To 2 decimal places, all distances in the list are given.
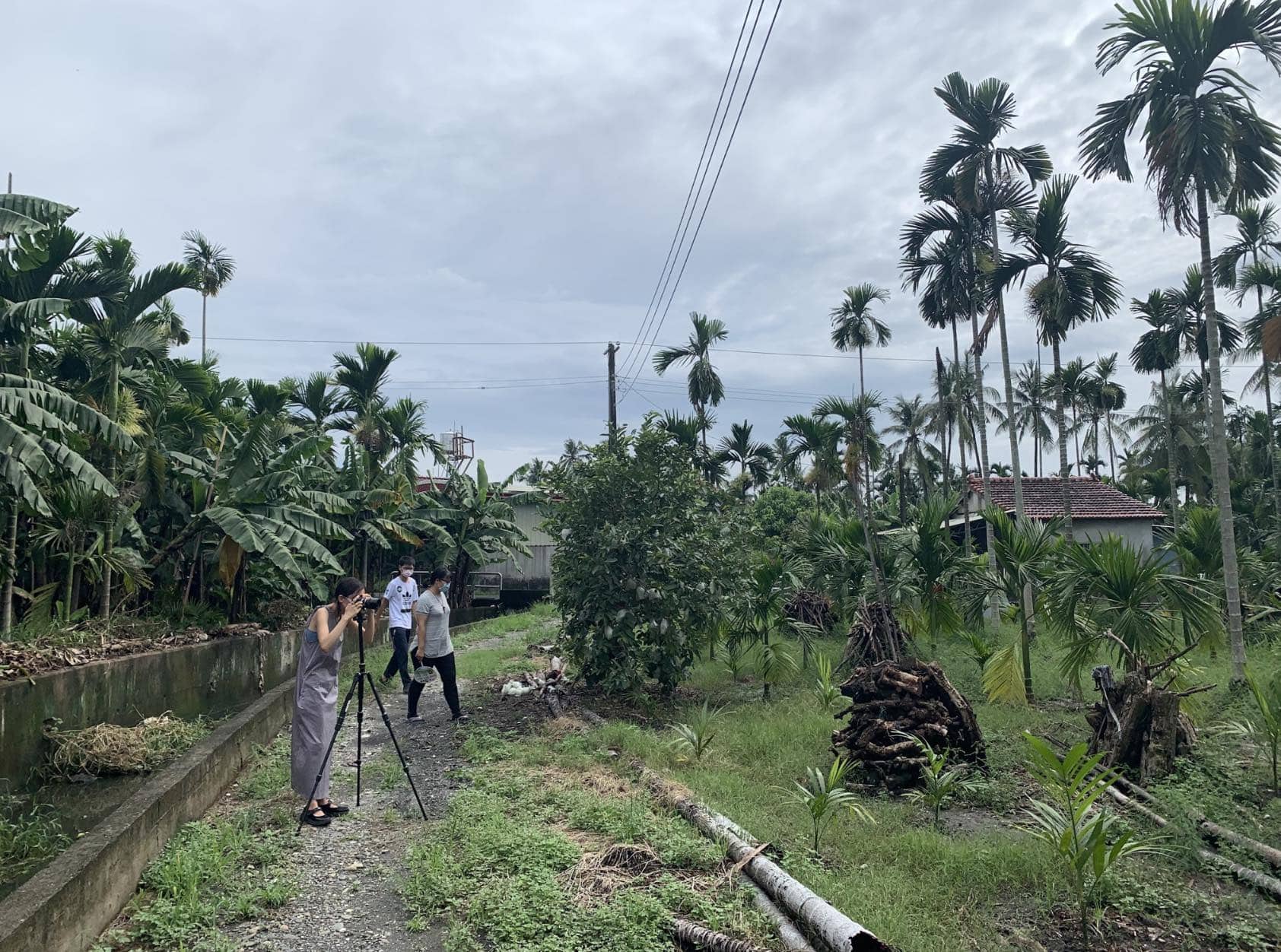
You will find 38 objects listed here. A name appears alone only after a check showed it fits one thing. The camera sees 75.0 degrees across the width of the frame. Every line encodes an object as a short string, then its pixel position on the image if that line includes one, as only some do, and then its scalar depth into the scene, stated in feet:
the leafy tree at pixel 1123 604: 27.12
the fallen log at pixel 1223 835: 17.16
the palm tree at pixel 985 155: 57.31
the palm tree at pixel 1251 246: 75.56
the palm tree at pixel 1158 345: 95.30
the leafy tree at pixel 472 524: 88.58
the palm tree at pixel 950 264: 62.03
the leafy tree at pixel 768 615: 38.11
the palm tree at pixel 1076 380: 117.70
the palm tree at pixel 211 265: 114.21
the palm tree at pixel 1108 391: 137.69
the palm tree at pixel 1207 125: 32.50
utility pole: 74.69
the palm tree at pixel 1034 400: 154.20
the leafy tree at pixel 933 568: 39.65
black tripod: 20.26
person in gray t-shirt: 30.55
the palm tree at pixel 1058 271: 50.44
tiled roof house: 93.30
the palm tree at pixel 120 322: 37.37
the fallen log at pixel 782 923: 13.33
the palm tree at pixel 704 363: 95.09
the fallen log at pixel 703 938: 13.14
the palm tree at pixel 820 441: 50.26
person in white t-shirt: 37.04
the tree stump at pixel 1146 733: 23.00
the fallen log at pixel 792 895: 12.60
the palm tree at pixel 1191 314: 80.43
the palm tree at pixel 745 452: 121.19
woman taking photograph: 20.40
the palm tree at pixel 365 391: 77.30
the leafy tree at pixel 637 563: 34.60
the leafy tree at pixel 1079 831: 14.69
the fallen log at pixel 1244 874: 15.98
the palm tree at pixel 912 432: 117.80
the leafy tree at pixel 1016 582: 32.53
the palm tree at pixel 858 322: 90.43
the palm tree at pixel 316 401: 75.41
